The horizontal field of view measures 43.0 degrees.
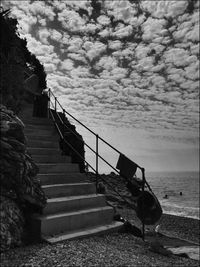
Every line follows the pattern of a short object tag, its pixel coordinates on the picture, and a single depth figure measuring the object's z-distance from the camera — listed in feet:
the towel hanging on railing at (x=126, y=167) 24.81
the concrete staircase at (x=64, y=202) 17.42
